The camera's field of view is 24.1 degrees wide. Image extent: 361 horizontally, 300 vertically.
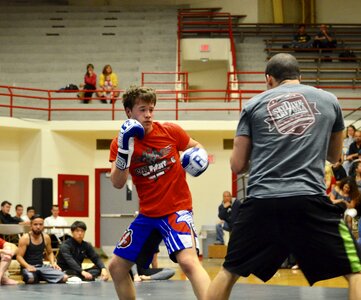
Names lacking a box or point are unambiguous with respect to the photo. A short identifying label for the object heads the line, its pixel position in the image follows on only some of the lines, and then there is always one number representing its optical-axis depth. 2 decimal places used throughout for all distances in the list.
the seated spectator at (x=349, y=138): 17.41
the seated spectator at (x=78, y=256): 12.94
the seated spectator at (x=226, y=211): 18.00
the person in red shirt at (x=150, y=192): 5.71
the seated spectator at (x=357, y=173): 13.93
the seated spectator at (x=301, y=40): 24.08
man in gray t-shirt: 4.38
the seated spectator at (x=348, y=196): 12.09
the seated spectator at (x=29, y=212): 17.62
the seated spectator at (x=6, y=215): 18.12
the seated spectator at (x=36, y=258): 12.73
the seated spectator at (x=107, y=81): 22.53
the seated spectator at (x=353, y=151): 16.30
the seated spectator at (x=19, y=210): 19.02
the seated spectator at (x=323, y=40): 24.06
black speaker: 18.56
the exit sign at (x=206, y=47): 24.39
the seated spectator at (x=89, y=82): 22.50
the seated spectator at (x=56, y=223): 18.42
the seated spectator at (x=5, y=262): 12.27
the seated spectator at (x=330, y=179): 15.37
